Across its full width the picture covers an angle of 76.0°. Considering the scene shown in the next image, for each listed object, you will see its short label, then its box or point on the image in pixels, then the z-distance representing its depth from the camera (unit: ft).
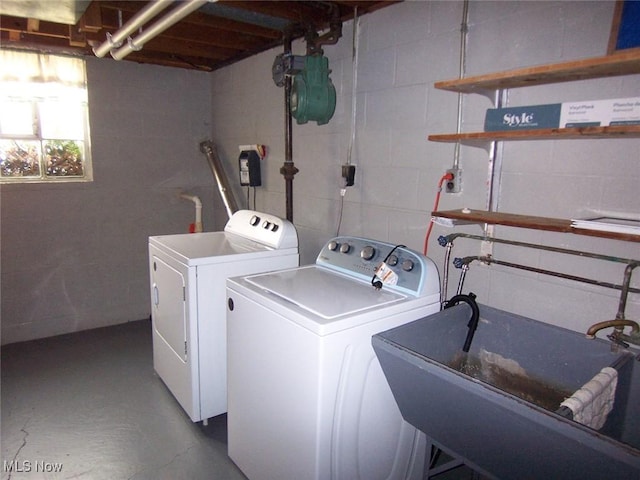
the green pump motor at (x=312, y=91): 7.63
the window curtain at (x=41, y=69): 9.72
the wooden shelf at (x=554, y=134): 3.81
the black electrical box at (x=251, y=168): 10.27
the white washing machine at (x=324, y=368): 4.65
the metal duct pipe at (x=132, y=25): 5.35
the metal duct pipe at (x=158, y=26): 5.34
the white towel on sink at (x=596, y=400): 3.39
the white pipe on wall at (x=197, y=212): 11.22
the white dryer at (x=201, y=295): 6.90
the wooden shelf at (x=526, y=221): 3.97
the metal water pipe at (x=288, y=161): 8.71
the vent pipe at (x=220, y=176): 11.33
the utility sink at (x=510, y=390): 3.17
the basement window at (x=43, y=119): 9.86
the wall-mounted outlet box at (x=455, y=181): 5.98
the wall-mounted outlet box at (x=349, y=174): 7.61
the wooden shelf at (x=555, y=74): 3.74
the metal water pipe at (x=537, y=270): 4.41
